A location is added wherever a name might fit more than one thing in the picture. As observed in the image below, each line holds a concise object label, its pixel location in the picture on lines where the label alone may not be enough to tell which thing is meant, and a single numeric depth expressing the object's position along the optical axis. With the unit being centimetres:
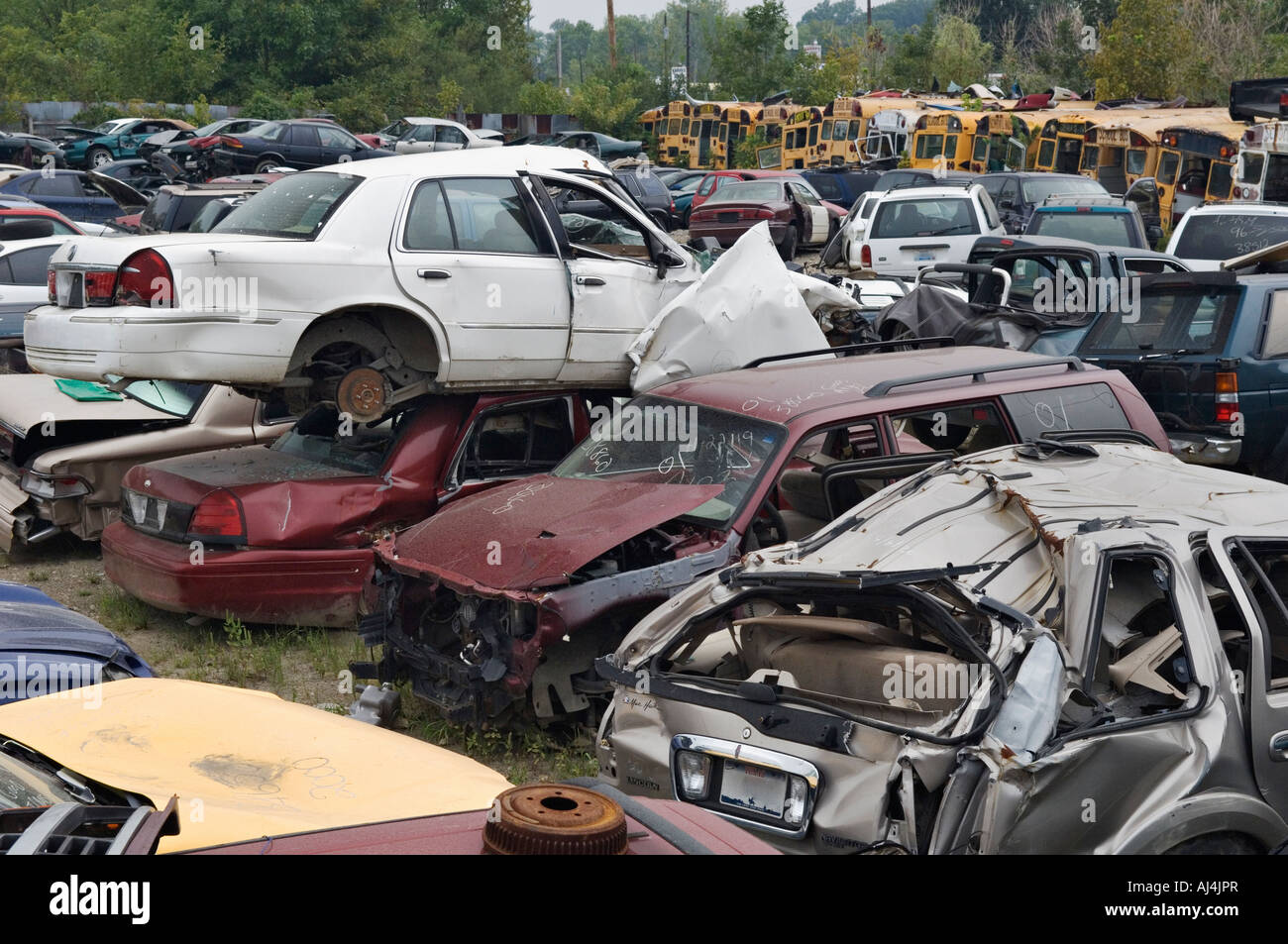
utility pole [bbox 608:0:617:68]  5638
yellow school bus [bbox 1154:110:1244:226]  2092
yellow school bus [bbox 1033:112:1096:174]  2559
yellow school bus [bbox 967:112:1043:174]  2708
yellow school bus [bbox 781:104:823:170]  3372
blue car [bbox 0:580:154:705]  487
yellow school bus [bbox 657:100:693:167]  4131
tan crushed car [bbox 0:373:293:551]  840
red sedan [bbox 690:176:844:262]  2284
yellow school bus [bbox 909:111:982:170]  2858
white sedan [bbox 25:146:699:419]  728
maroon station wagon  546
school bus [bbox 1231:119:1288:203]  1906
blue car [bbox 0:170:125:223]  2134
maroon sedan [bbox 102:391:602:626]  700
